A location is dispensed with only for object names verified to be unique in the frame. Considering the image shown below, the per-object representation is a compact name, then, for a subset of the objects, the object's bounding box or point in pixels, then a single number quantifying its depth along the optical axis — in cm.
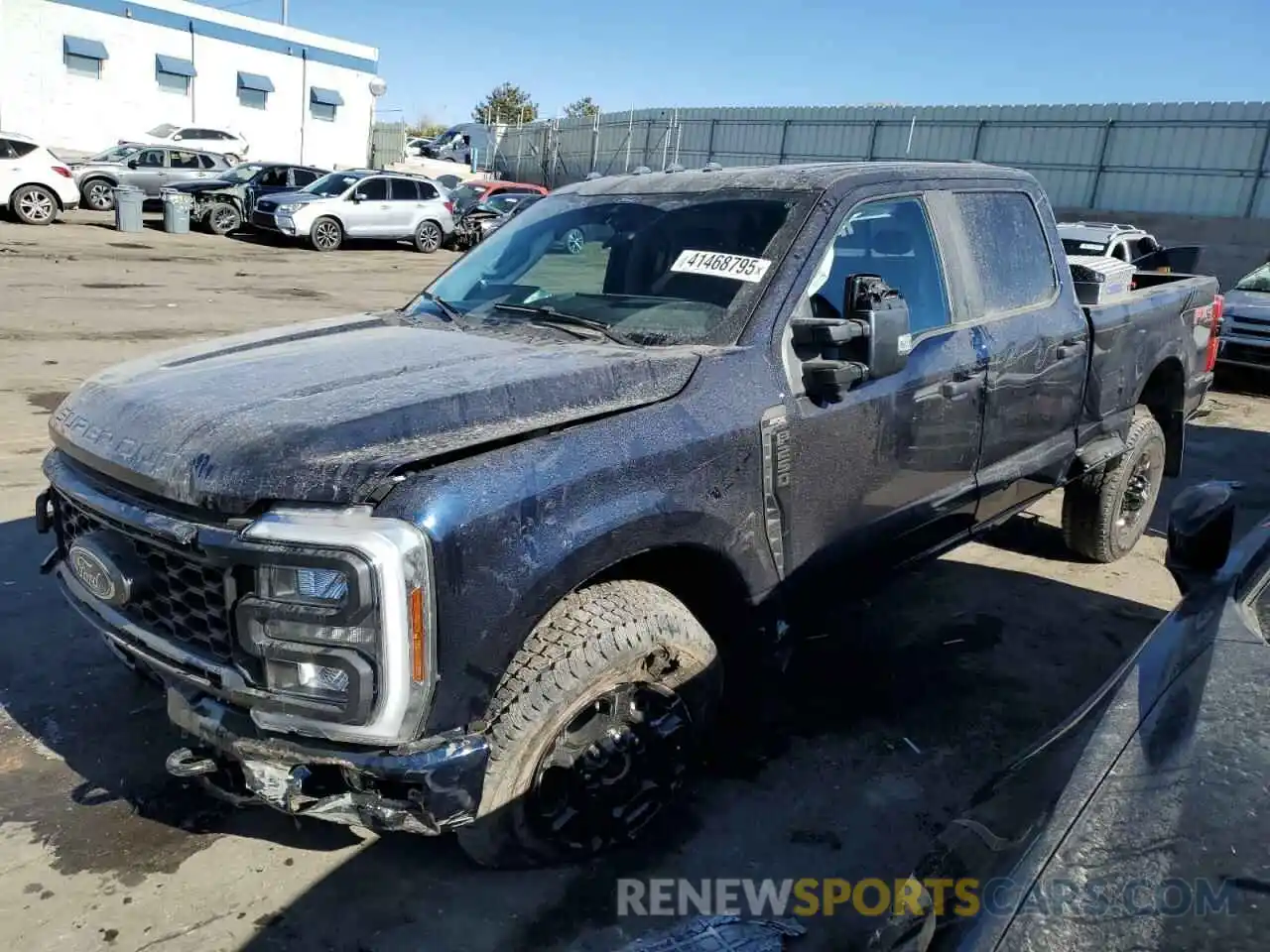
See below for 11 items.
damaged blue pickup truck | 223
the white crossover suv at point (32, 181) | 1995
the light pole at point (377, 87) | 3888
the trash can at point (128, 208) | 2138
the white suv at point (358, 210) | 2156
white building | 3064
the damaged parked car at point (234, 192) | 2300
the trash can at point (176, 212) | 2211
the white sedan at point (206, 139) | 2839
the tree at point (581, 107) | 7550
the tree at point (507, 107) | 7438
